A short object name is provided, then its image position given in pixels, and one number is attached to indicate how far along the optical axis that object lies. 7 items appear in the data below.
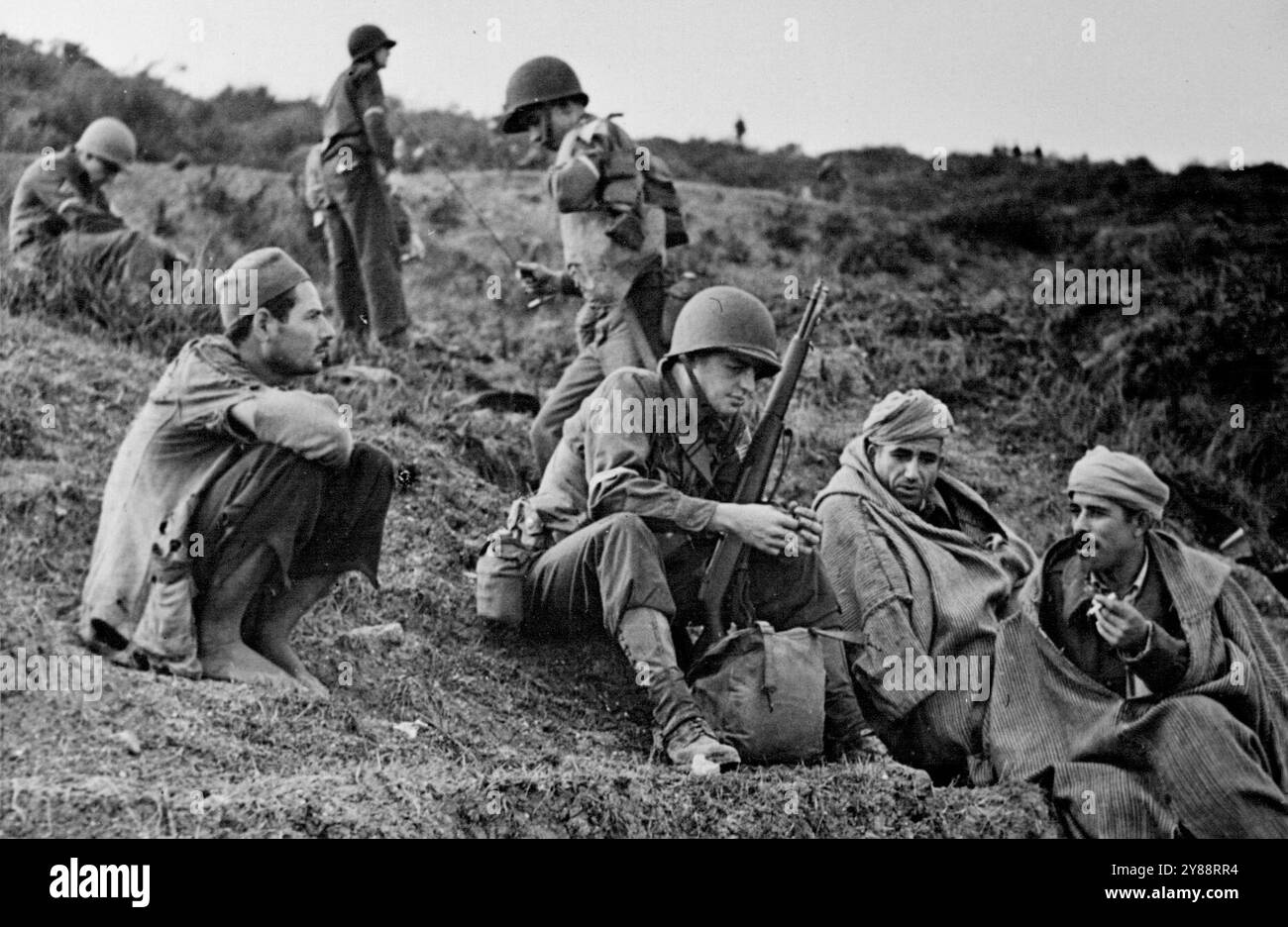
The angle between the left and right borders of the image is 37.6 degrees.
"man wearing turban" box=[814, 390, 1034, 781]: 7.08
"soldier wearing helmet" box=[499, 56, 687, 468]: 8.17
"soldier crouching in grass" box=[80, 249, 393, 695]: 6.22
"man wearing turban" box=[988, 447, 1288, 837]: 6.52
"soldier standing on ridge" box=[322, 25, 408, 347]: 9.96
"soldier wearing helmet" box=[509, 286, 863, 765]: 6.50
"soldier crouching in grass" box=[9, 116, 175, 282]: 9.62
